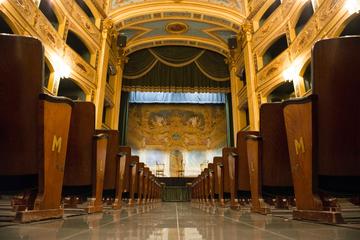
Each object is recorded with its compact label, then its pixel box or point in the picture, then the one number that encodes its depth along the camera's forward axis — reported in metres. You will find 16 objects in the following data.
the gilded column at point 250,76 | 9.46
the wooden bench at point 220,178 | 4.19
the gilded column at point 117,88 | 11.63
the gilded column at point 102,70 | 9.43
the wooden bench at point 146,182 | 5.68
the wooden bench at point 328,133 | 1.44
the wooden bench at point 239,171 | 3.18
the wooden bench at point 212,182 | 5.08
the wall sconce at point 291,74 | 7.69
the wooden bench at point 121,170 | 3.28
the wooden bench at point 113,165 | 3.19
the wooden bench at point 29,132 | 1.48
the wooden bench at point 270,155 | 2.32
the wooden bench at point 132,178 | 4.15
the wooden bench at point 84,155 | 2.34
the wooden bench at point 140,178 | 4.89
